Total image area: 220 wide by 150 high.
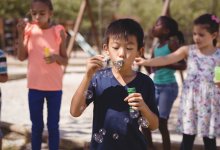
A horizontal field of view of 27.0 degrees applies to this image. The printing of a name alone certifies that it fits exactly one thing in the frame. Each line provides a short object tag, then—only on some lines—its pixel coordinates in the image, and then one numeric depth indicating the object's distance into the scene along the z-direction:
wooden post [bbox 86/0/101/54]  9.00
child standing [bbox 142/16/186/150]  4.52
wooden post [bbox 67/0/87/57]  8.33
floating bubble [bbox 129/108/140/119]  2.38
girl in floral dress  3.77
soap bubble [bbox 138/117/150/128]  2.43
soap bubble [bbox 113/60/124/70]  2.33
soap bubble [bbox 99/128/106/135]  2.50
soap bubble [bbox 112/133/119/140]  2.49
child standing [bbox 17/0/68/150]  3.98
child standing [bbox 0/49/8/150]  3.25
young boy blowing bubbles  2.44
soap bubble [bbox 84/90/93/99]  2.46
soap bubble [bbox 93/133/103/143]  2.50
